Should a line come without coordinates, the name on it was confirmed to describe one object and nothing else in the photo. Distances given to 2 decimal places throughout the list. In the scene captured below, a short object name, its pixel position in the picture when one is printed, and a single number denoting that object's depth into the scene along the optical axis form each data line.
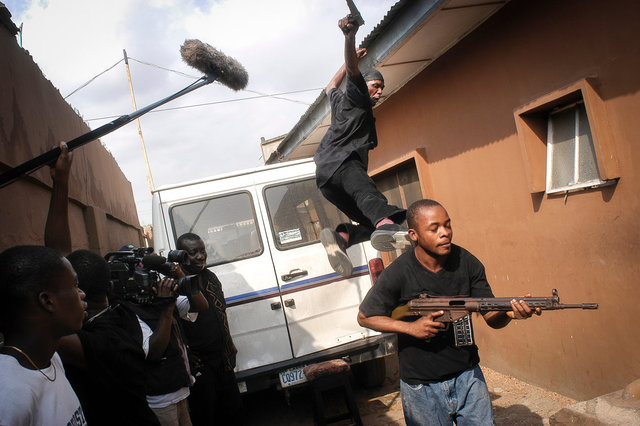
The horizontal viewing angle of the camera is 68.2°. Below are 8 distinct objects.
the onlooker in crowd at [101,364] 1.90
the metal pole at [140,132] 18.33
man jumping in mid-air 2.86
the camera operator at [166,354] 2.48
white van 4.25
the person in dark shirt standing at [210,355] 3.59
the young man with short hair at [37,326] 1.41
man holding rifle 2.31
